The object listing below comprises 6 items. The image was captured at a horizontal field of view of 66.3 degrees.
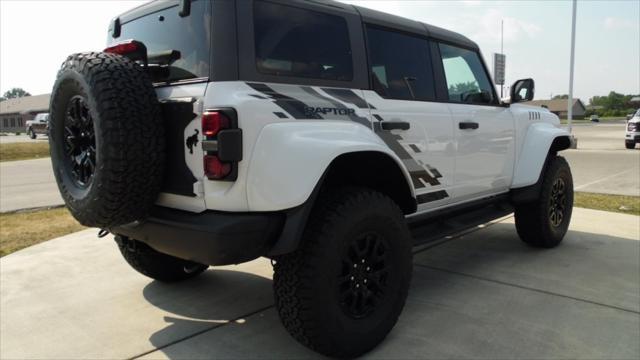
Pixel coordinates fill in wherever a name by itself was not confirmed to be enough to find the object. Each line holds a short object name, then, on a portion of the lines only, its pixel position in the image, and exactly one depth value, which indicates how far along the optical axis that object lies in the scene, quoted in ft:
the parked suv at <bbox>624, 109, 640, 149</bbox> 60.49
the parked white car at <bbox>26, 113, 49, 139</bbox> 116.67
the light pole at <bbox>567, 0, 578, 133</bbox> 70.05
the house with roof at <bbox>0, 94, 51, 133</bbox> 220.43
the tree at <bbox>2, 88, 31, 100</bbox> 447.01
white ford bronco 7.55
